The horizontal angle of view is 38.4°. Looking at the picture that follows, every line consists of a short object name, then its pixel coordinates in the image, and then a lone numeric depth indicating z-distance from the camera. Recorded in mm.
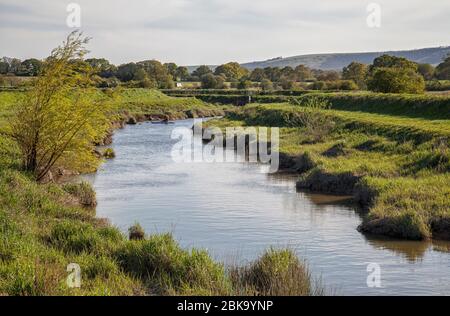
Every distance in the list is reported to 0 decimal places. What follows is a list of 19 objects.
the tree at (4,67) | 124306
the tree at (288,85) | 112381
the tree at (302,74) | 161750
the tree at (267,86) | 115850
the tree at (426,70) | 111875
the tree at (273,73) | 169688
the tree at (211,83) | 132375
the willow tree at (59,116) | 26078
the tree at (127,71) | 137988
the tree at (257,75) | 170625
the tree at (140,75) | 132125
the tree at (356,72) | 107081
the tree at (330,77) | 133300
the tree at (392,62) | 92638
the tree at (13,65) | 122588
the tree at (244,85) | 124750
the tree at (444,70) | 106925
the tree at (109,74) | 139750
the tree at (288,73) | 162625
